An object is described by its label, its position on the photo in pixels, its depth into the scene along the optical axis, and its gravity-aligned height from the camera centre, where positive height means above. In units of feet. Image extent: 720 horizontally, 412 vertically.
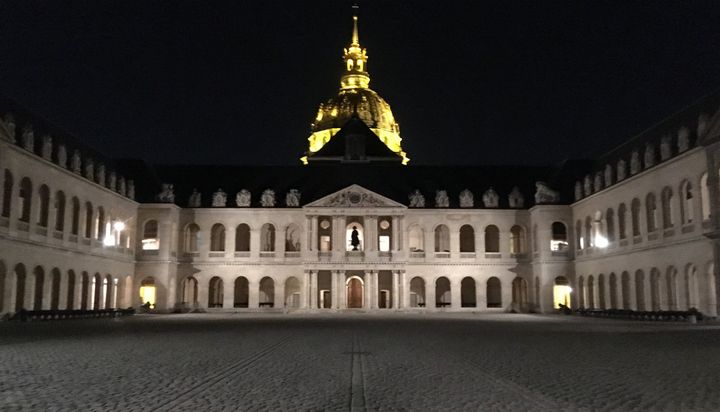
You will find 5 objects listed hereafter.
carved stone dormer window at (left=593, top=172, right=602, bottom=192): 209.97 +36.03
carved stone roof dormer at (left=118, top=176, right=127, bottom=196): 217.56 +35.69
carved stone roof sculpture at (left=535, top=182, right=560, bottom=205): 236.63 +35.73
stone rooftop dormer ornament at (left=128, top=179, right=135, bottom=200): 226.17 +35.99
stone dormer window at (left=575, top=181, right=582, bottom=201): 228.84 +36.38
